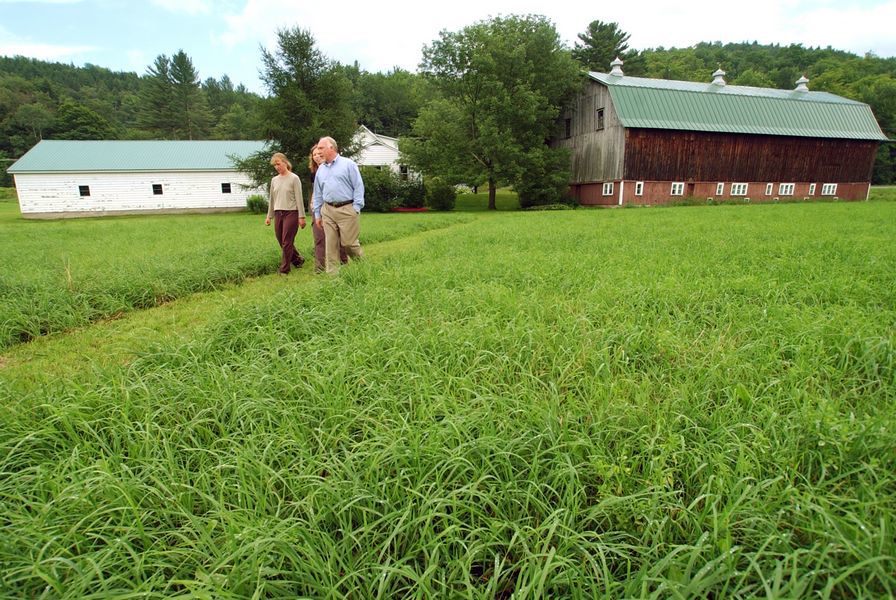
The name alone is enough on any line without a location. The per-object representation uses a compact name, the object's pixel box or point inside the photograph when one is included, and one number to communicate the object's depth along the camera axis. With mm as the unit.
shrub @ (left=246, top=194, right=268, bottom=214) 30942
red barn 27469
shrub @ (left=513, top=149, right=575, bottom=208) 30094
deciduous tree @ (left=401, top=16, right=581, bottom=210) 29125
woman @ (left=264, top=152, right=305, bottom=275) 7488
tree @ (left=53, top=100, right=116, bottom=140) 60797
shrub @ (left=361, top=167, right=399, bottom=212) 29688
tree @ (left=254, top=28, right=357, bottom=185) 26172
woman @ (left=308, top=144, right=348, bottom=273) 7367
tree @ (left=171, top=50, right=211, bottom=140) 70438
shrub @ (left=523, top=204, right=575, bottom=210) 29034
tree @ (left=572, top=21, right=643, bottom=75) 56656
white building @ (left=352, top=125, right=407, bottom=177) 39906
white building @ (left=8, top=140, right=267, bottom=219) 31203
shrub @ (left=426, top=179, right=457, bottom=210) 29938
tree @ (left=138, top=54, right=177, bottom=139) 69688
